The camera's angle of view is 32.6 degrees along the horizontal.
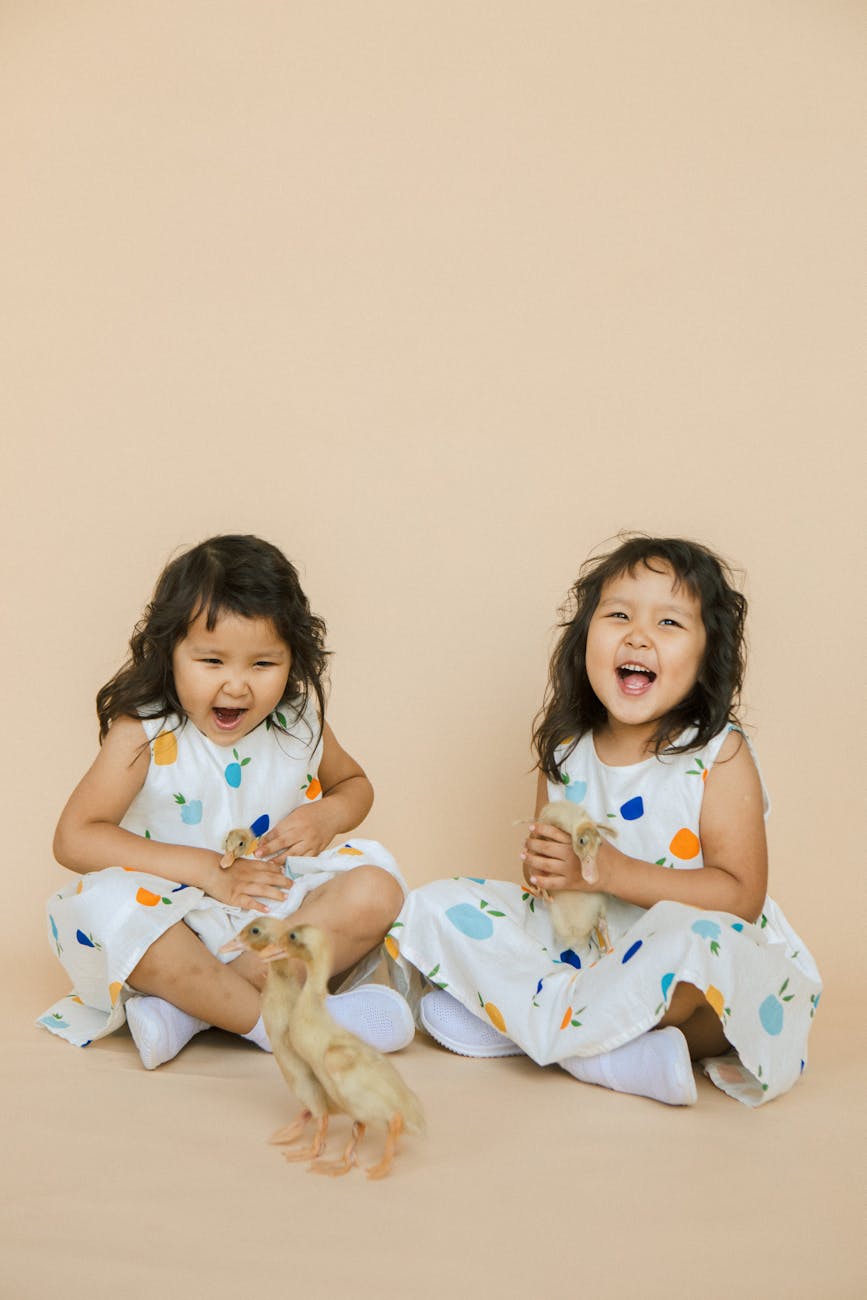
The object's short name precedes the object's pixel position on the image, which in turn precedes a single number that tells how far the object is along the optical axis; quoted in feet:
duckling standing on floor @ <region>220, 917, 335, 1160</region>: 6.07
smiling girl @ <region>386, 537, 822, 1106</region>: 7.06
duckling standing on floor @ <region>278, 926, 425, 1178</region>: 5.80
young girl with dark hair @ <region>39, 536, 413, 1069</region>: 7.63
